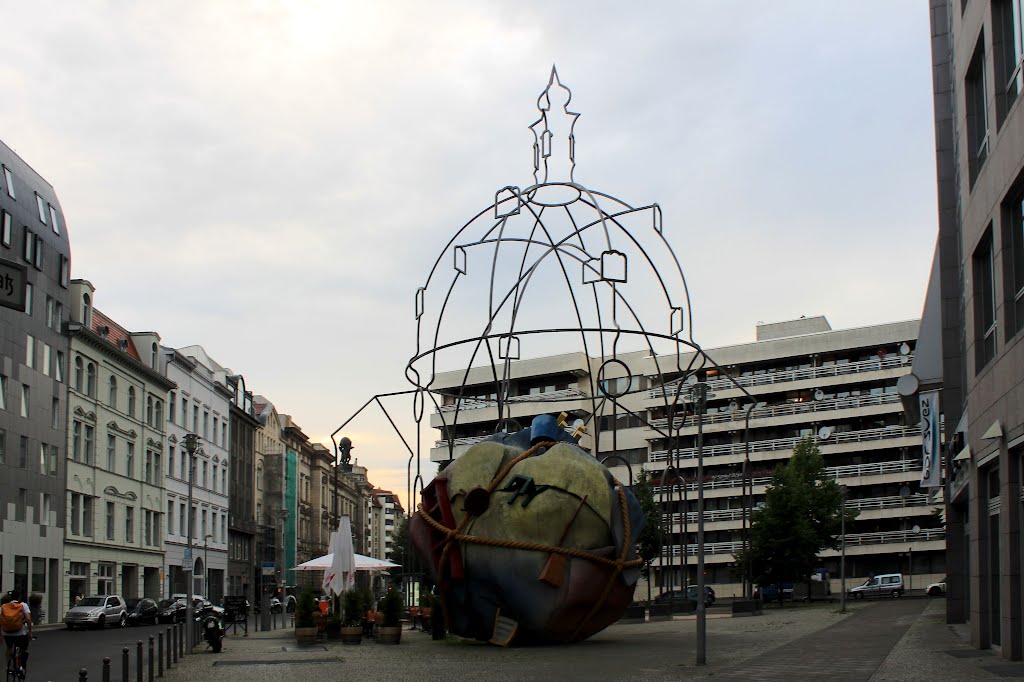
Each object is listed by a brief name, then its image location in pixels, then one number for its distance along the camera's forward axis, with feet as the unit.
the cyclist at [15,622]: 57.93
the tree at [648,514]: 210.18
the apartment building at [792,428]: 272.31
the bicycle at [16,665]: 58.59
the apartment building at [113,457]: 190.08
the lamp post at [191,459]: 108.43
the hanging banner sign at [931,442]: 105.70
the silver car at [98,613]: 151.64
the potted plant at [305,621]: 100.32
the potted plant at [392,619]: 94.43
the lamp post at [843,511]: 180.70
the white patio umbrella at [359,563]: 128.26
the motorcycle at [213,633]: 88.69
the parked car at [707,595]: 214.90
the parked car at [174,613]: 171.32
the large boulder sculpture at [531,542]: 79.71
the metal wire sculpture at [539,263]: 81.87
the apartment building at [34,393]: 165.68
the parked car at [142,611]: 163.63
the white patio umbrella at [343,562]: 108.17
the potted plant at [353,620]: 96.78
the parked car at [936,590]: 233.14
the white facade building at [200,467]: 237.10
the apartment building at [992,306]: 62.85
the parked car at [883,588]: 229.25
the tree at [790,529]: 195.11
